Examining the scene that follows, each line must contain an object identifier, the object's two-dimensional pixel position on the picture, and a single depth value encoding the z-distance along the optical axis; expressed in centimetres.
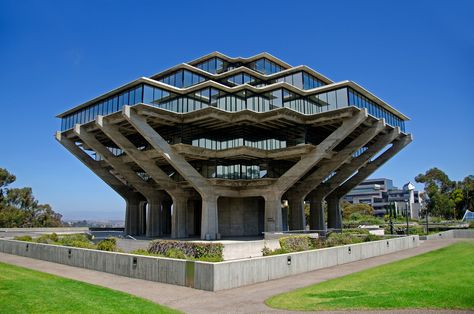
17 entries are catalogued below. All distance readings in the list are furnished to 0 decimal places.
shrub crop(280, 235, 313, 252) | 2395
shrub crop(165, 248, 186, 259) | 1829
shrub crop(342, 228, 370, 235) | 3729
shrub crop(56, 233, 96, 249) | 2424
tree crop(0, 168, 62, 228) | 6950
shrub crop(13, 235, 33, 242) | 2942
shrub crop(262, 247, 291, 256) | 2004
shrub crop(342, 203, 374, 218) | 11035
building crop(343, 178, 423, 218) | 14612
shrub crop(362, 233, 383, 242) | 2951
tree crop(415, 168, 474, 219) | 9050
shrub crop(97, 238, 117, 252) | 2239
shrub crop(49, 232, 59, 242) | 2989
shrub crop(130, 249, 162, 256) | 1873
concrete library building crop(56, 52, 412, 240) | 4047
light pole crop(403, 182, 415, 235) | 3896
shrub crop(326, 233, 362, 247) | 2641
